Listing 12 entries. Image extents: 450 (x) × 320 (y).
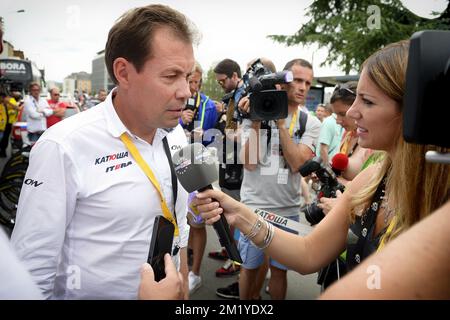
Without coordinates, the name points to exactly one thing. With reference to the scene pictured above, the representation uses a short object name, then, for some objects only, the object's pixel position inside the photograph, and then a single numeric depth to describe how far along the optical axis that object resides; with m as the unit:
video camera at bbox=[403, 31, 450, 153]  0.57
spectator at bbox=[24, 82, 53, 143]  7.14
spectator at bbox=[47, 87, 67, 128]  6.22
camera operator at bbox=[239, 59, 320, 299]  2.88
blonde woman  1.17
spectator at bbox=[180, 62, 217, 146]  3.86
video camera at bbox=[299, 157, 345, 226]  2.27
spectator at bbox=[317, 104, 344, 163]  4.41
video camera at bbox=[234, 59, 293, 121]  2.58
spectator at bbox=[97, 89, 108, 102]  9.15
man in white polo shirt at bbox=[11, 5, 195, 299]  1.30
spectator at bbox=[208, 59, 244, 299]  3.36
